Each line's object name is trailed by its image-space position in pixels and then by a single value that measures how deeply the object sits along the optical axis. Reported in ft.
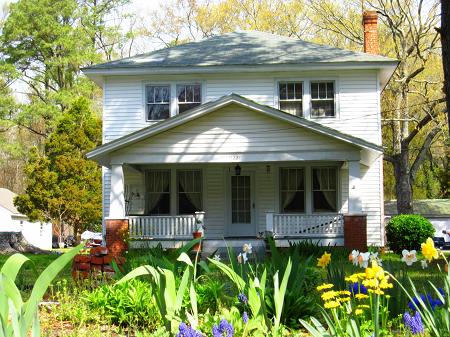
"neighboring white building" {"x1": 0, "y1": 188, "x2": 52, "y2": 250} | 145.18
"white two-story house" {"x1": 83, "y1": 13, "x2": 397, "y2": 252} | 65.67
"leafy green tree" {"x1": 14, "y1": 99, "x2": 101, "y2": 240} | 110.01
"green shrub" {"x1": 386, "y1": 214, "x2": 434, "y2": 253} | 62.39
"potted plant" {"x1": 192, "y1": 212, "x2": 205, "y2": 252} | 59.06
